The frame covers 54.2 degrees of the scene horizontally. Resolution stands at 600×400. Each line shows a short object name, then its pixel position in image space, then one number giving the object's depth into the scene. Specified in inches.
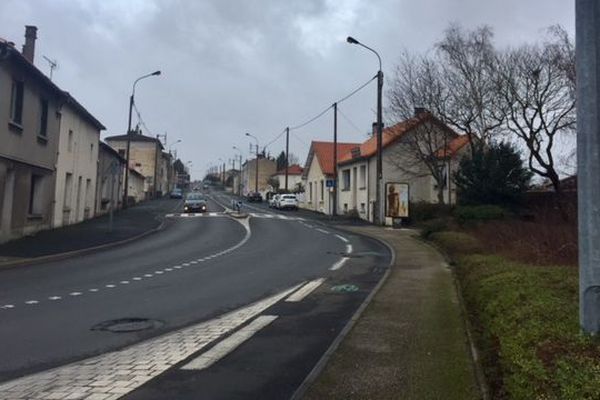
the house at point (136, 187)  2403.1
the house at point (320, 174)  2142.0
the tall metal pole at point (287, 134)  2463.6
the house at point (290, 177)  3841.0
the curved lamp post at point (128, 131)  1654.3
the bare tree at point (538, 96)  1124.5
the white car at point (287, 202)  2353.6
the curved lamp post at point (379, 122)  1203.2
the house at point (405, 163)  1419.8
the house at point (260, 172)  4515.3
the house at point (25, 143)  751.1
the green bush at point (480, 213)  927.0
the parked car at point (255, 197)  3323.8
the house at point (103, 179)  1397.6
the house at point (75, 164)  1026.1
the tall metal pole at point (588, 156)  202.7
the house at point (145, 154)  3385.8
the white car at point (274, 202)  2476.6
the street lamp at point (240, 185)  4770.7
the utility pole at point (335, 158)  1715.1
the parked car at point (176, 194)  3256.4
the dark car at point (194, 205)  1812.3
